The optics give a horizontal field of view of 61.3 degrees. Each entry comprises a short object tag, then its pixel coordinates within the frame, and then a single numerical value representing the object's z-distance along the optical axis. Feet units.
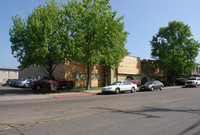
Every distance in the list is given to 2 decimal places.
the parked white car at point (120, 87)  63.52
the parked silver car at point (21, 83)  95.27
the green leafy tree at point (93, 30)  67.56
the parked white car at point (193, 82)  99.74
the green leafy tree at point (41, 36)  62.13
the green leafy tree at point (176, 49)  116.98
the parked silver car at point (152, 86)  78.05
